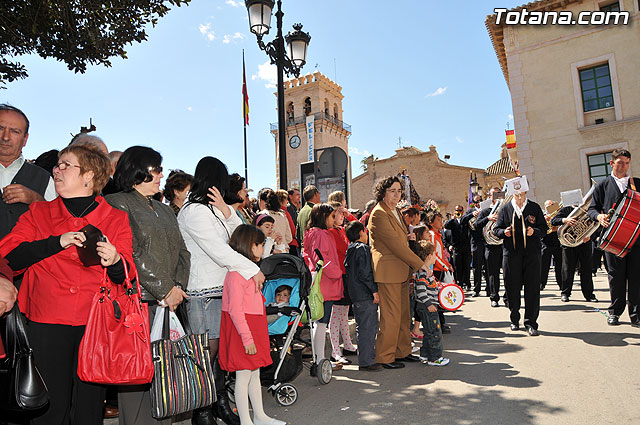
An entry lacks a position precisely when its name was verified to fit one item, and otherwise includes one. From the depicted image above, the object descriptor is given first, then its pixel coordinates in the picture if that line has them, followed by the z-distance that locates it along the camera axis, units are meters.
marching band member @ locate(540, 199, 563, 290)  10.41
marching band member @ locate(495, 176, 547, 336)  6.41
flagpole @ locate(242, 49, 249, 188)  16.80
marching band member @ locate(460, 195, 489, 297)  11.05
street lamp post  7.54
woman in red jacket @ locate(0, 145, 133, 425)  2.26
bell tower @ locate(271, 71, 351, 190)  50.03
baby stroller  4.09
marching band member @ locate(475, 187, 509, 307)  9.09
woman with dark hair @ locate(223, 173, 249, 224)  4.18
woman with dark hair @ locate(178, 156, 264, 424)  3.47
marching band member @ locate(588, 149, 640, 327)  6.24
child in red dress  3.39
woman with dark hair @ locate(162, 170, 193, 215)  4.45
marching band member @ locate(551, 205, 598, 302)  8.70
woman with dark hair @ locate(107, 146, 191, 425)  2.77
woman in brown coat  5.25
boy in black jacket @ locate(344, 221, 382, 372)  5.18
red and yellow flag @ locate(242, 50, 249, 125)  16.80
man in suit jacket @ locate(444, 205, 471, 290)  11.88
